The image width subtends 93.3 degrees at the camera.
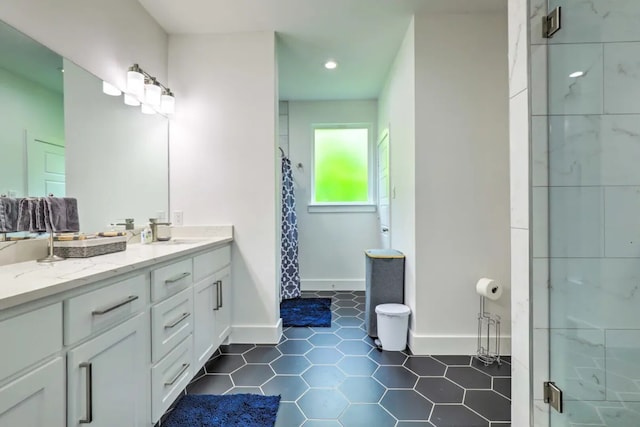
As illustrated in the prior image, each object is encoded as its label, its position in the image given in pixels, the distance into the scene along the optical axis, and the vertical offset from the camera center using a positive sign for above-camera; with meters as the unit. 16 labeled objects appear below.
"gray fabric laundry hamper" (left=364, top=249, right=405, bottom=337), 2.51 -0.57
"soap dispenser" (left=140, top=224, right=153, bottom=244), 2.09 -0.16
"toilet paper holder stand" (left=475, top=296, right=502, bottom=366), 2.18 -0.89
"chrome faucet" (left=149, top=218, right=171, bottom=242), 2.16 -0.11
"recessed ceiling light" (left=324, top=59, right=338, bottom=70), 2.92 +1.46
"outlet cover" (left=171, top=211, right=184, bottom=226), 2.47 -0.05
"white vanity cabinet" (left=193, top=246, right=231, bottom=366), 1.84 -0.60
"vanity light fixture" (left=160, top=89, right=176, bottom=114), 2.31 +0.84
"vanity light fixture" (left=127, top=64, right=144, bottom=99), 1.99 +0.88
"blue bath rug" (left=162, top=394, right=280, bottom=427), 1.51 -1.05
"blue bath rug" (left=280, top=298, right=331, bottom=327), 2.86 -1.04
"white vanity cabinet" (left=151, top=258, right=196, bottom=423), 1.38 -0.61
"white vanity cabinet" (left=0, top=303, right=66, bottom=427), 0.74 -0.42
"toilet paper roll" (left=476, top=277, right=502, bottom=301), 2.05 -0.53
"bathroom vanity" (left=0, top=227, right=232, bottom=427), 0.79 -0.43
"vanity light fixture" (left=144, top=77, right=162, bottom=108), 2.16 +0.87
